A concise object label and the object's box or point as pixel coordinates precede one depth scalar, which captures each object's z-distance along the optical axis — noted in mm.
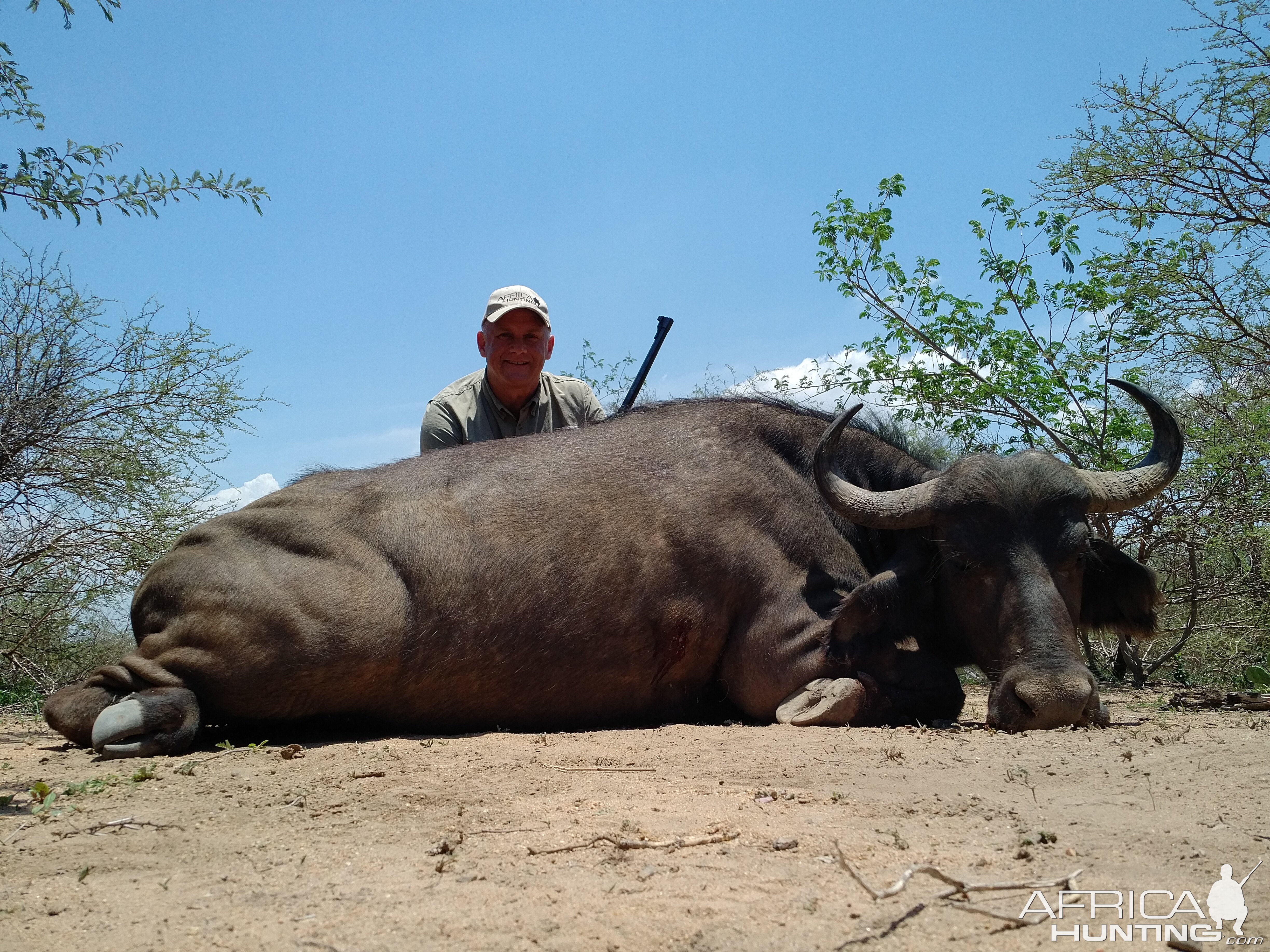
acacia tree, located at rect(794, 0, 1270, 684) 8039
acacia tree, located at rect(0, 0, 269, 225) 4914
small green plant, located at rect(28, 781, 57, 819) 3936
